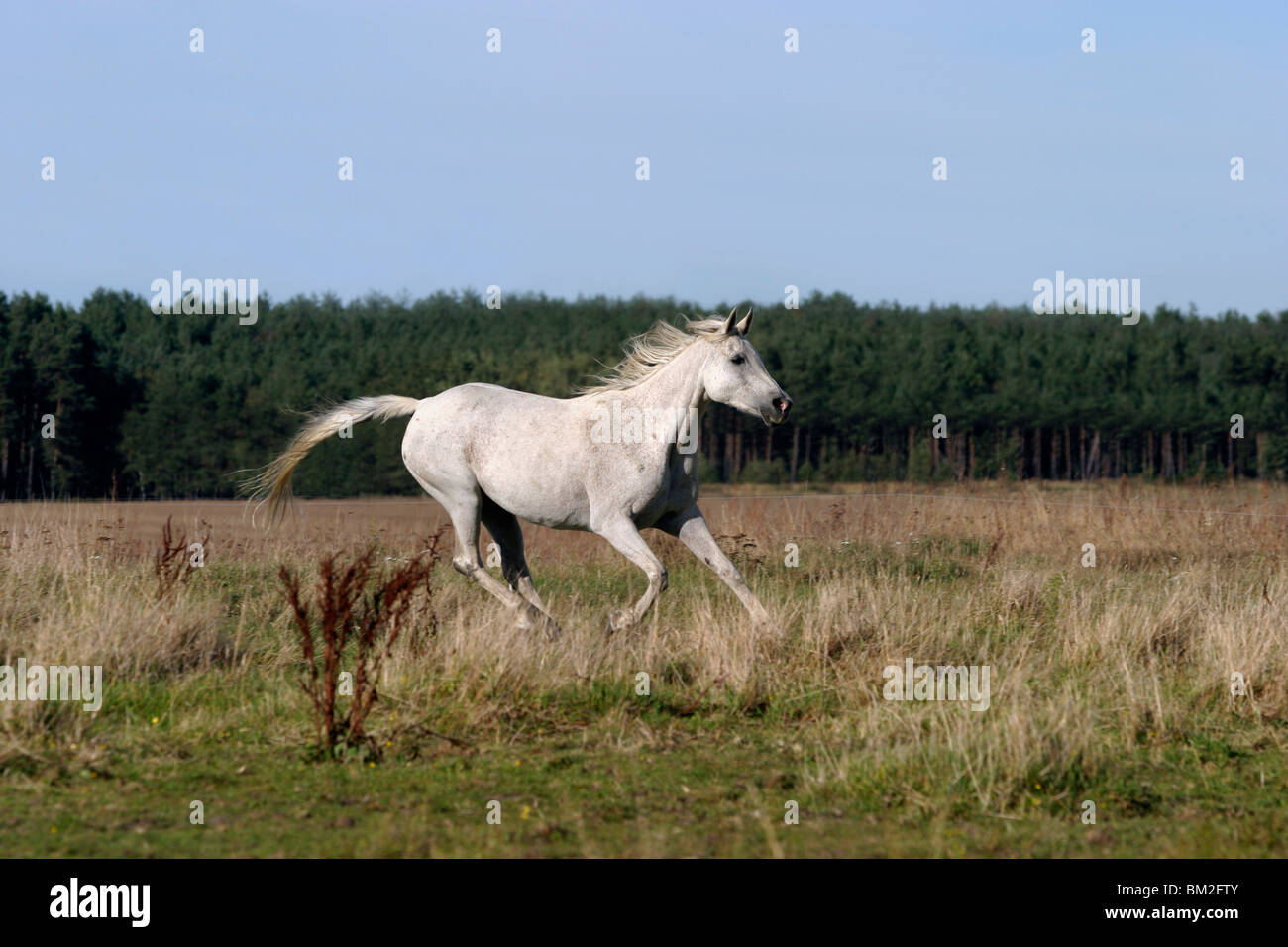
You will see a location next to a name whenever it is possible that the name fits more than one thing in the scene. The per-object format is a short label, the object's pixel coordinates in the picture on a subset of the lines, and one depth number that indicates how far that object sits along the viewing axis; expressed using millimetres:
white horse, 17078
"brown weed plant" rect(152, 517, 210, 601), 18234
